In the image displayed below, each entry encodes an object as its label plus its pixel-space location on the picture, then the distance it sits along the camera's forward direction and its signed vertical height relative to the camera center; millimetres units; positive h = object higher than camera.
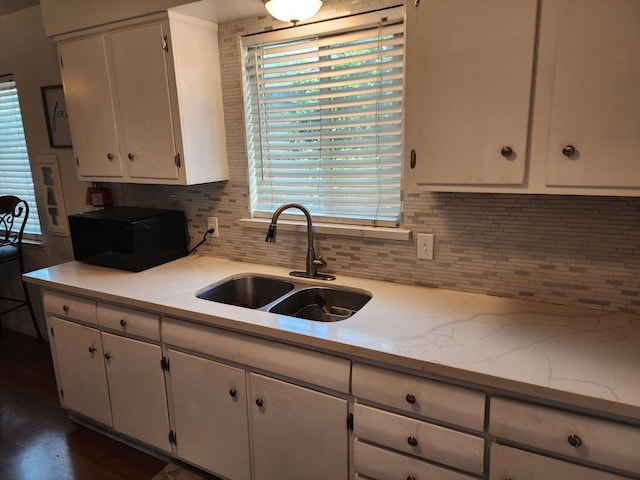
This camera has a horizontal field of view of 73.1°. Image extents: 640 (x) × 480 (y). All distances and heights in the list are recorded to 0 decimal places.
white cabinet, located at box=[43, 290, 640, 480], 1210 -897
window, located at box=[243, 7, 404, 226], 1876 +147
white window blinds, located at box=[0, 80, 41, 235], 3246 +22
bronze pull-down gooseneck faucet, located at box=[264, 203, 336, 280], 2021 -525
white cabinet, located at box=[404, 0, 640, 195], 1217 +142
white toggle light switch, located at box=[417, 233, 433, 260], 1871 -428
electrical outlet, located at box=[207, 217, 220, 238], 2451 -405
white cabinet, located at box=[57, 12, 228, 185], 2043 +277
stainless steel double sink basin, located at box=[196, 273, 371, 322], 1929 -674
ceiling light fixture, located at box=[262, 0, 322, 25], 1656 +539
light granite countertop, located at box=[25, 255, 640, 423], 1173 -623
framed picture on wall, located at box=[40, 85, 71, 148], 2848 +272
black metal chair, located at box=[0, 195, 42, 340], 3199 -590
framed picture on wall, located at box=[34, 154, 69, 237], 3018 -250
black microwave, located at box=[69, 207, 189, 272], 2217 -432
